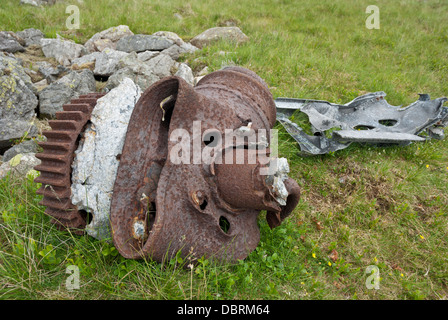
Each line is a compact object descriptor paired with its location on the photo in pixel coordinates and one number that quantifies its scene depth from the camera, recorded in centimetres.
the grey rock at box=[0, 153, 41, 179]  285
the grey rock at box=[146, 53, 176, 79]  466
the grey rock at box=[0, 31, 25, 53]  486
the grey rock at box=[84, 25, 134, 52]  562
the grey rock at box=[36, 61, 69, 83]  438
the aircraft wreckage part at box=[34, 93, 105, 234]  199
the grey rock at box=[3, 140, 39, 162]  312
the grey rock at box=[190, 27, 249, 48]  594
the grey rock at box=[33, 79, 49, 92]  416
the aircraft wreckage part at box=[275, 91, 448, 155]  346
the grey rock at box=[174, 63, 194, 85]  448
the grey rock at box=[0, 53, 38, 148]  334
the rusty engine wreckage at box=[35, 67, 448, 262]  185
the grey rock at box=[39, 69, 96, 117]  371
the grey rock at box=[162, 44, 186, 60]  530
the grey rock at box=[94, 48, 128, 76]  452
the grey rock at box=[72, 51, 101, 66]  481
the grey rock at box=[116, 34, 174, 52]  542
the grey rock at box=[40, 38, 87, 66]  505
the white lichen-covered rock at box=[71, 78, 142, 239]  200
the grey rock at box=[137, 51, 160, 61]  509
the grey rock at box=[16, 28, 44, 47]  551
